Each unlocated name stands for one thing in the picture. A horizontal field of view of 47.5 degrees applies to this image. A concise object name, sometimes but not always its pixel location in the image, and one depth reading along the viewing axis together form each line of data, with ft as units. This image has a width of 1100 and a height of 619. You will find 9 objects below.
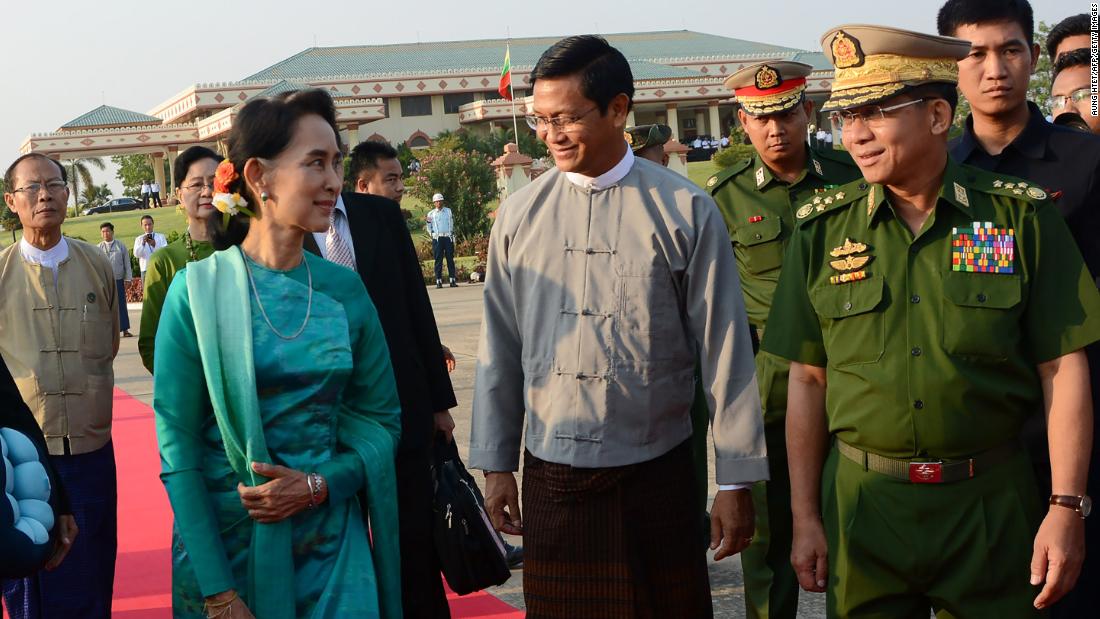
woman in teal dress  9.19
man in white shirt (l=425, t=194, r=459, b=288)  69.21
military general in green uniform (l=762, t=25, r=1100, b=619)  8.93
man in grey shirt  10.18
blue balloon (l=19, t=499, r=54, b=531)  8.30
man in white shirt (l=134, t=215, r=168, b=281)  70.23
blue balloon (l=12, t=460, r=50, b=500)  8.39
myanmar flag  69.95
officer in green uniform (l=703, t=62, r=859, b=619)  14.49
